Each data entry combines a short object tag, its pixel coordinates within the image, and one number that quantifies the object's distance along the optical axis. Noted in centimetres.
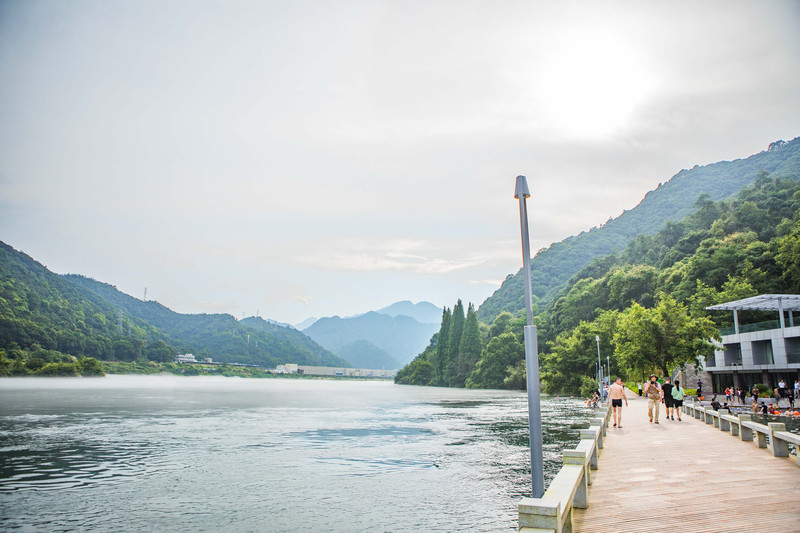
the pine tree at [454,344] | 14050
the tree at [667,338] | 4788
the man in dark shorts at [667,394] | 2527
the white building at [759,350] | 4938
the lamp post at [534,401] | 866
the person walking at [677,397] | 2478
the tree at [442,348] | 14738
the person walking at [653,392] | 2331
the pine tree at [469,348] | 13662
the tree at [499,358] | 11894
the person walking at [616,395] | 2333
